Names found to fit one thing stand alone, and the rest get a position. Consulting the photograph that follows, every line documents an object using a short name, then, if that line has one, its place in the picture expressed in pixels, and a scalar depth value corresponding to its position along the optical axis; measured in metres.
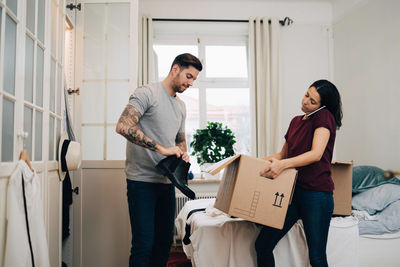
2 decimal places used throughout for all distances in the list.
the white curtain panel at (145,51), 3.92
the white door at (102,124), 2.68
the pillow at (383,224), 2.23
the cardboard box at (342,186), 2.12
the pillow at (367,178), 2.76
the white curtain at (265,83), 4.02
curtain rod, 4.13
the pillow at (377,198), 2.51
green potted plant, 3.82
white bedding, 2.20
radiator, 3.89
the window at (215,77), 4.32
